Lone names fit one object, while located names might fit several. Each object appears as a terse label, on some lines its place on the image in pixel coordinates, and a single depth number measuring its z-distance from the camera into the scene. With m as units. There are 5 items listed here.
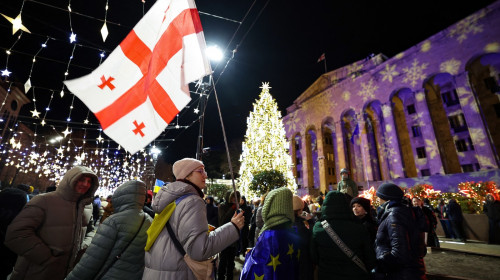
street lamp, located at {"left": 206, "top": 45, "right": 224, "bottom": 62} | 7.01
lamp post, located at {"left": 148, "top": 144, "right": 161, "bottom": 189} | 22.02
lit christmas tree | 19.62
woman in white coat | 1.80
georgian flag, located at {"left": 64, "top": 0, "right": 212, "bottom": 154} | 3.27
